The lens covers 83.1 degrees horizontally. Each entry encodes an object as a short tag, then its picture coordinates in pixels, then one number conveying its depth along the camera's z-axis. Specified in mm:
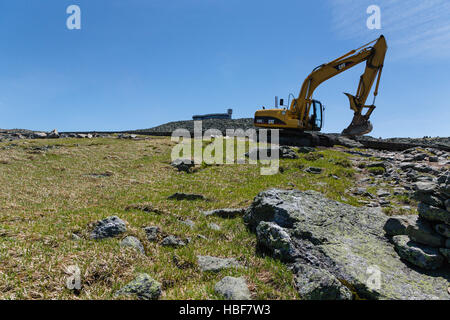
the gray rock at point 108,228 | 5629
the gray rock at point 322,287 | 3928
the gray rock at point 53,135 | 35128
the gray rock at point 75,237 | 5505
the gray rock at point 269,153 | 18764
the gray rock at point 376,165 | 15590
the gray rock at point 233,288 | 3775
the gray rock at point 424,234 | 4833
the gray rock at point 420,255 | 4590
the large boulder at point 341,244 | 4125
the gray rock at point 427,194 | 4914
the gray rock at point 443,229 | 4719
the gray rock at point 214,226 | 7012
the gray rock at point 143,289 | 3772
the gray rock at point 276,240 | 5176
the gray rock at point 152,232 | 5902
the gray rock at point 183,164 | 16672
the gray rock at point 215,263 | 4723
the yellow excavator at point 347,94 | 26344
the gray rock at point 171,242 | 5683
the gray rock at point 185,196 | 9902
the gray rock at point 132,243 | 5176
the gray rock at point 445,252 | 4539
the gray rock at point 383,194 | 10466
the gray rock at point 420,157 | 17556
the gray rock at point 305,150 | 21766
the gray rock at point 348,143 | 29756
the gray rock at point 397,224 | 5496
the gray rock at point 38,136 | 34922
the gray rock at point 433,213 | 4738
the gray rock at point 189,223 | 7050
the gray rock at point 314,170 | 14852
